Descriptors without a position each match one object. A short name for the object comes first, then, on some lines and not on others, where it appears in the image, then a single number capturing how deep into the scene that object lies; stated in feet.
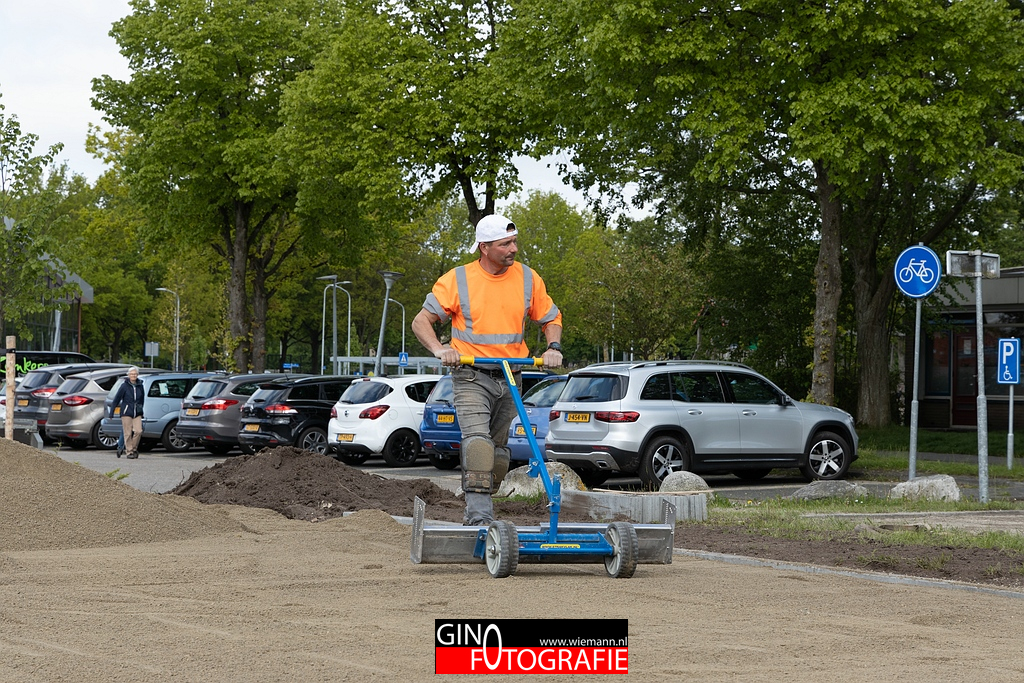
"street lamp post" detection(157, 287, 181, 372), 233.90
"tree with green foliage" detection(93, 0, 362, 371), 121.80
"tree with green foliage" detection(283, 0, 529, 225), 96.37
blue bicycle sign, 50.19
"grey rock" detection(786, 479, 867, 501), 44.24
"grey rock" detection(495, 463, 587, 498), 44.55
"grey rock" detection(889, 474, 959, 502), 44.29
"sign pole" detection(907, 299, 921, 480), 50.47
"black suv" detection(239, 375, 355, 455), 75.66
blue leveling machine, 24.02
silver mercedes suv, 52.70
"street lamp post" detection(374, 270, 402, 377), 151.51
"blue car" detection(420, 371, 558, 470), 66.80
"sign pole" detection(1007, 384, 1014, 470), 62.73
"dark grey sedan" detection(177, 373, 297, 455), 81.00
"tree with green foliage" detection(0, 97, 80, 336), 115.85
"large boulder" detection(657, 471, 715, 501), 43.47
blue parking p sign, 64.69
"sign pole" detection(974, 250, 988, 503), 43.50
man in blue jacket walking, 80.53
